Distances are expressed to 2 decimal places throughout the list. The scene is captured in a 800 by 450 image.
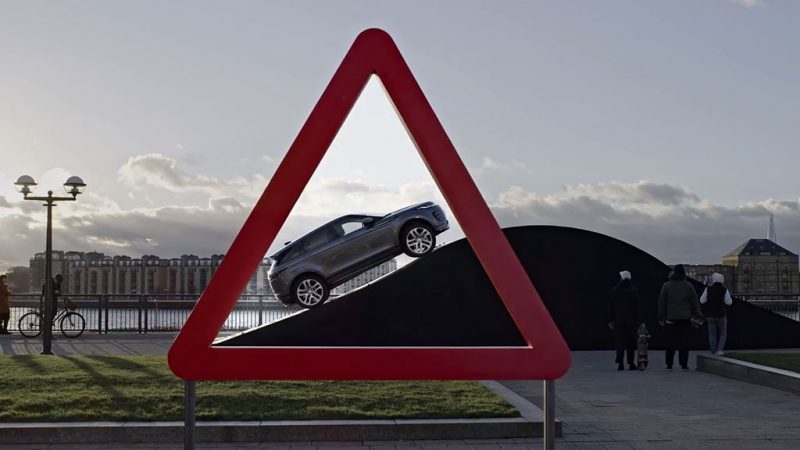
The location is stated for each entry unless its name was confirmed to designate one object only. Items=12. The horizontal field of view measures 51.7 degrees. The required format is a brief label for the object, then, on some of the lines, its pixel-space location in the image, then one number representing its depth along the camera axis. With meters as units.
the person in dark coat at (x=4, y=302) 23.38
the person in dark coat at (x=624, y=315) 15.40
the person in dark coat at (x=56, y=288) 22.91
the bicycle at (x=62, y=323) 23.61
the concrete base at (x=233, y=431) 8.27
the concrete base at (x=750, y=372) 12.66
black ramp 17.69
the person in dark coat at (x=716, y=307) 16.23
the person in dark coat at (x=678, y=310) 15.41
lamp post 19.17
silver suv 9.95
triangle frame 4.35
